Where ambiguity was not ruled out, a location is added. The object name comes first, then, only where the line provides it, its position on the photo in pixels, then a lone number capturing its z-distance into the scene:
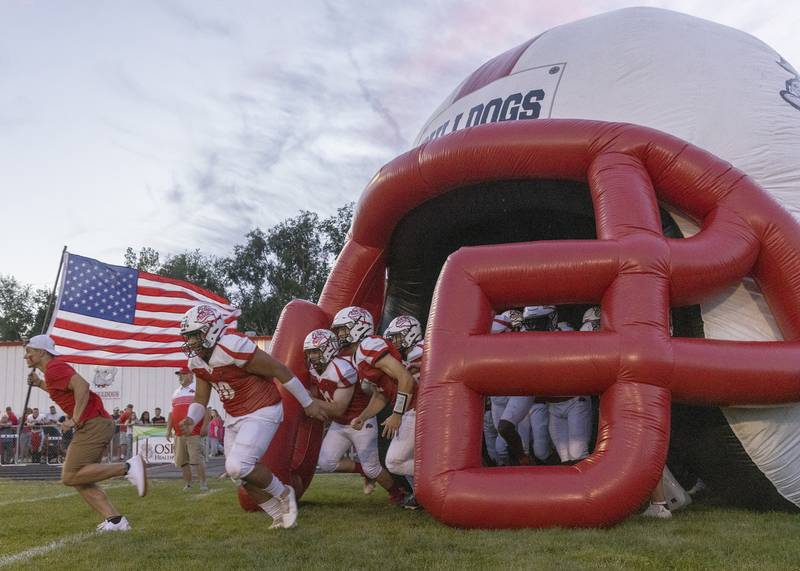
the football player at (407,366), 6.18
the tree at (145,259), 48.16
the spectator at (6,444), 16.25
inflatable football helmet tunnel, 4.97
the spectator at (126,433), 14.65
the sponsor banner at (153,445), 13.88
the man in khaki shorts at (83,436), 5.38
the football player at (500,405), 7.43
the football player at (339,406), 6.27
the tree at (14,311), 53.06
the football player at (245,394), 5.12
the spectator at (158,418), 17.89
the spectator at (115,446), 14.72
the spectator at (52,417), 16.52
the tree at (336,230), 37.53
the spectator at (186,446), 8.62
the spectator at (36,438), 16.31
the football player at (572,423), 6.71
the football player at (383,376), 5.82
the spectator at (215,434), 16.12
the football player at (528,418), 6.91
